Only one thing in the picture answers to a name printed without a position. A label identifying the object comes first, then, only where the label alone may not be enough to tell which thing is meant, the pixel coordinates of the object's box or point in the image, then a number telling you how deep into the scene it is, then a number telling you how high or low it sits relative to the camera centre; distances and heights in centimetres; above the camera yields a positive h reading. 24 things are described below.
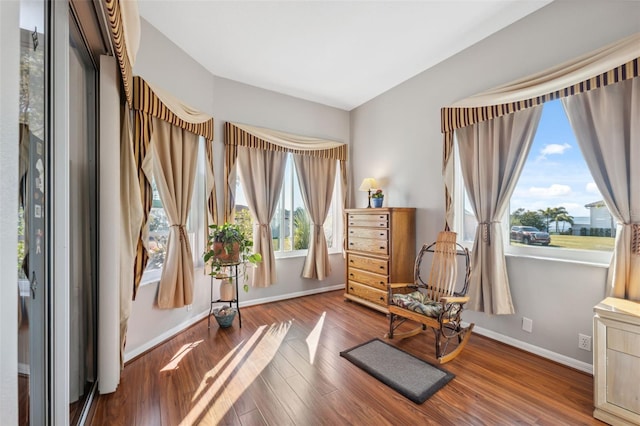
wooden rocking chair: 241 -89
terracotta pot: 284 -43
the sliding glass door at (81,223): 161 -6
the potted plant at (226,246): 284 -36
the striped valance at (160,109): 232 +99
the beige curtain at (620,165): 192 +34
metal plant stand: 298 -97
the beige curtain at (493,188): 252 +23
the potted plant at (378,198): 379 +19
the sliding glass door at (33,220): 99 -2
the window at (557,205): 222 +5
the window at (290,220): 410 -12
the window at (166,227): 274 -15
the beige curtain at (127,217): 204 -3
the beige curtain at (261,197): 365 +21
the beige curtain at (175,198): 264 +15
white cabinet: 161 -94
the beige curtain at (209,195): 324 +22
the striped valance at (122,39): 129 +96
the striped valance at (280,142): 352 +101
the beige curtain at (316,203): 416 +15
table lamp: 389 +39
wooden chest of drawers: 336 -53
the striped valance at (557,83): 187 +104
